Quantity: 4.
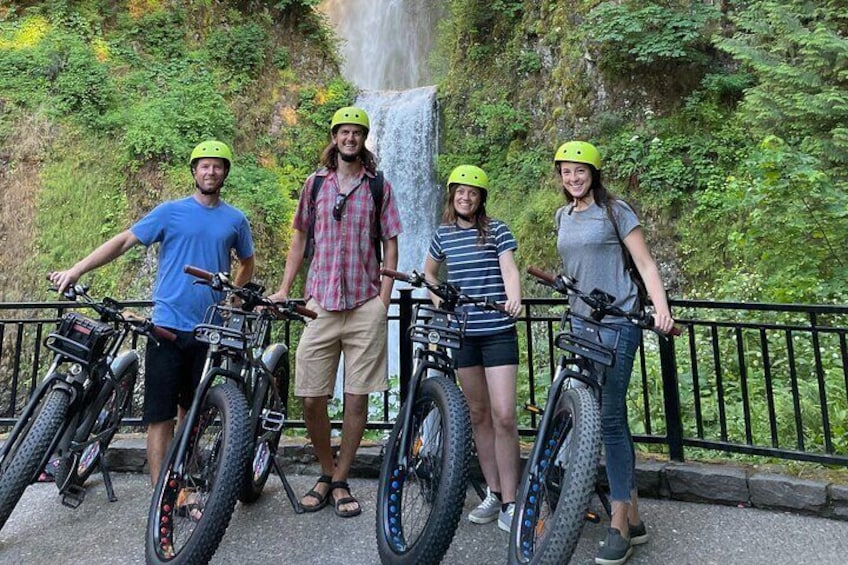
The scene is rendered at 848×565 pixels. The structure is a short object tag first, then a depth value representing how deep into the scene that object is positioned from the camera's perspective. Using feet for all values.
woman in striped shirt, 10.88
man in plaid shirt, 11.90
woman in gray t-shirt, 9.91
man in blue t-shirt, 11.76
